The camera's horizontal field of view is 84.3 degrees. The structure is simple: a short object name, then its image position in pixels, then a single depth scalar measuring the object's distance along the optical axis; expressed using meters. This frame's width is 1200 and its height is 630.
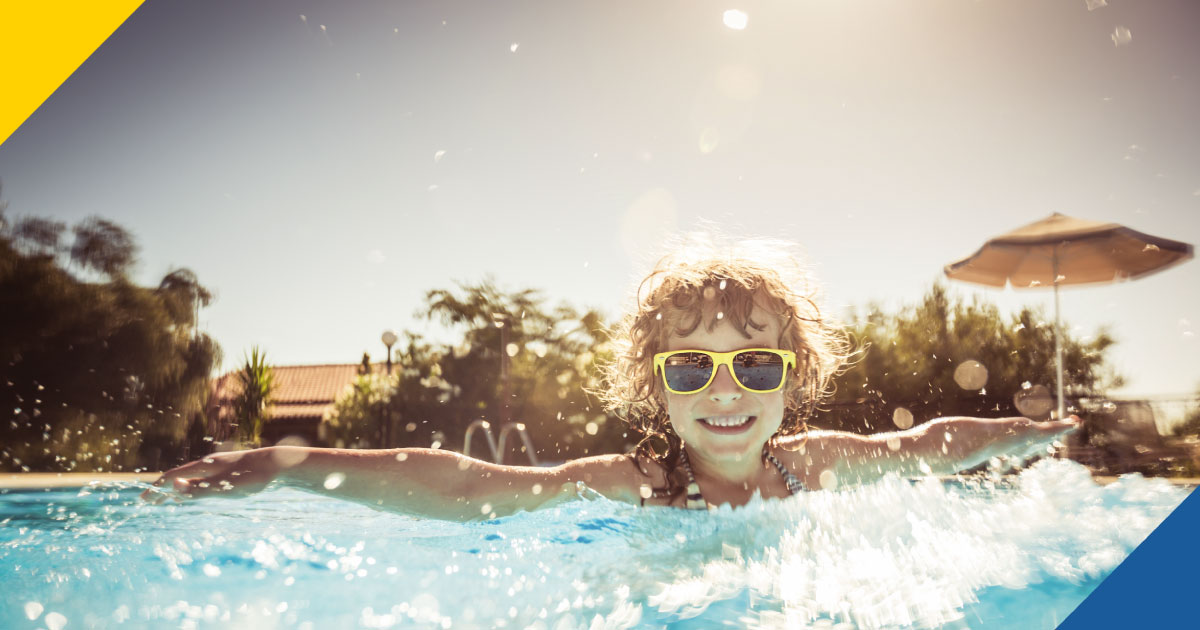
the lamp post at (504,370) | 16.39
